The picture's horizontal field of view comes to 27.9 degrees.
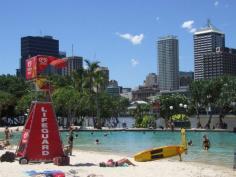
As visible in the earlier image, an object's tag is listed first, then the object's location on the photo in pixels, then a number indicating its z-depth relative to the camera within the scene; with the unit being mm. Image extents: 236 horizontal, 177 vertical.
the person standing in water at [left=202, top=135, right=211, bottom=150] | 36169
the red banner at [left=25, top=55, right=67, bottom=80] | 22219
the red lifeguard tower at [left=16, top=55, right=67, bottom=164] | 21875
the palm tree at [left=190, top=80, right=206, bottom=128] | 89625
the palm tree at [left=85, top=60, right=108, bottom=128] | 88844
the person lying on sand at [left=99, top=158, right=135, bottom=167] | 22000
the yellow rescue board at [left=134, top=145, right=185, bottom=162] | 25422
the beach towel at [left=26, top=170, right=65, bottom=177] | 15969
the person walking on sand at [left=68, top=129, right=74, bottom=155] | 28491
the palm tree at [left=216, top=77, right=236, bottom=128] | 84875
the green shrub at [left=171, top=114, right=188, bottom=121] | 85825
